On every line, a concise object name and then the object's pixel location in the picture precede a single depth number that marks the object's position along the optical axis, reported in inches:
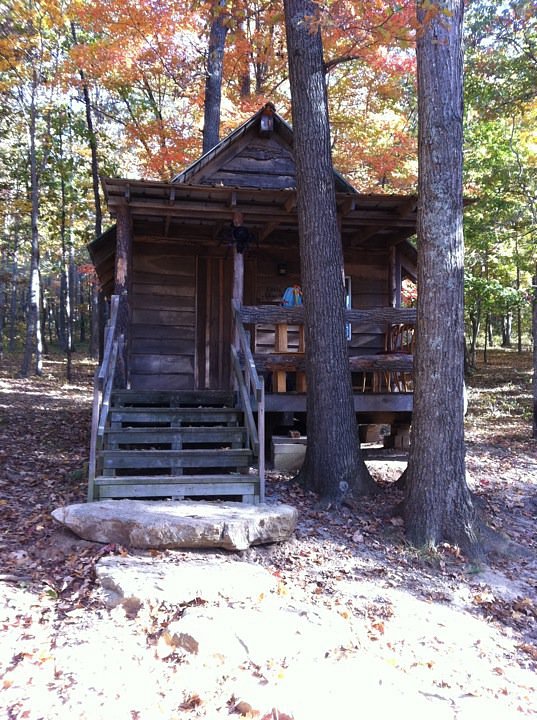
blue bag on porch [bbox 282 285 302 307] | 412.5
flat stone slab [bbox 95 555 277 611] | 178.5
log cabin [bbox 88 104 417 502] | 283.0
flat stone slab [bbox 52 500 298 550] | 216.7
